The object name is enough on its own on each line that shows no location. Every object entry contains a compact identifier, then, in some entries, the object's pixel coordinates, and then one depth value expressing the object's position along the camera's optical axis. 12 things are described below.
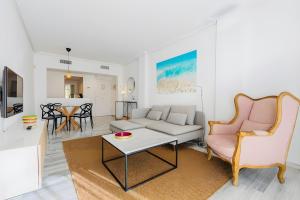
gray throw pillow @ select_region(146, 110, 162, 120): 3.71
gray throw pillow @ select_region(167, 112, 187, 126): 3.05
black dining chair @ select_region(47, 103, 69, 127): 4.10
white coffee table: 1.63
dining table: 4.26
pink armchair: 1.61
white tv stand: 1.31
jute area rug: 1.48
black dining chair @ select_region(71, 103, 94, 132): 4.41
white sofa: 2.71
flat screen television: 1.64
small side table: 5.68
